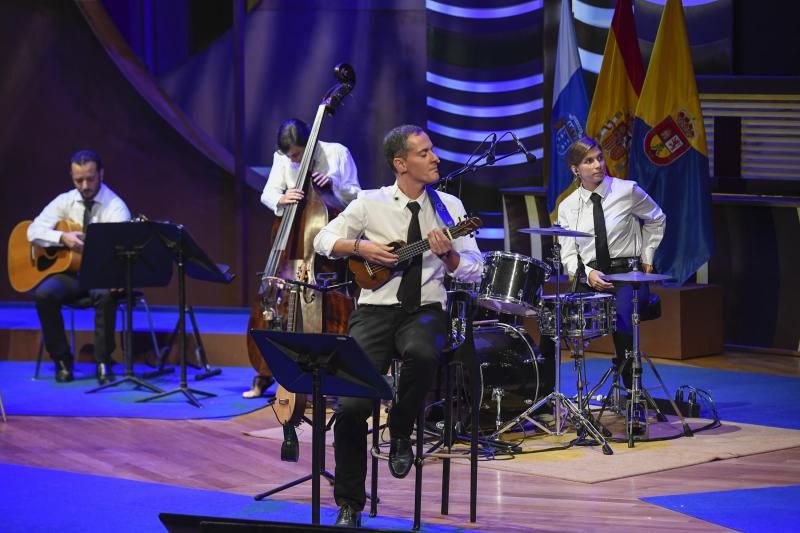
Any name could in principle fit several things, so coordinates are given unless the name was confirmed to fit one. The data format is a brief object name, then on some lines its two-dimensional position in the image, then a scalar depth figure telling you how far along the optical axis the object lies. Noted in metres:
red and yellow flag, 16.25
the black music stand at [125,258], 13.54
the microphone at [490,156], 10.40
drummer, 11.73
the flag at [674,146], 15.71
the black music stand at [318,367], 6.99
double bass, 11.38
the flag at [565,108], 16.78
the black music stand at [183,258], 13.23
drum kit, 10.70
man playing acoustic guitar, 15.06
